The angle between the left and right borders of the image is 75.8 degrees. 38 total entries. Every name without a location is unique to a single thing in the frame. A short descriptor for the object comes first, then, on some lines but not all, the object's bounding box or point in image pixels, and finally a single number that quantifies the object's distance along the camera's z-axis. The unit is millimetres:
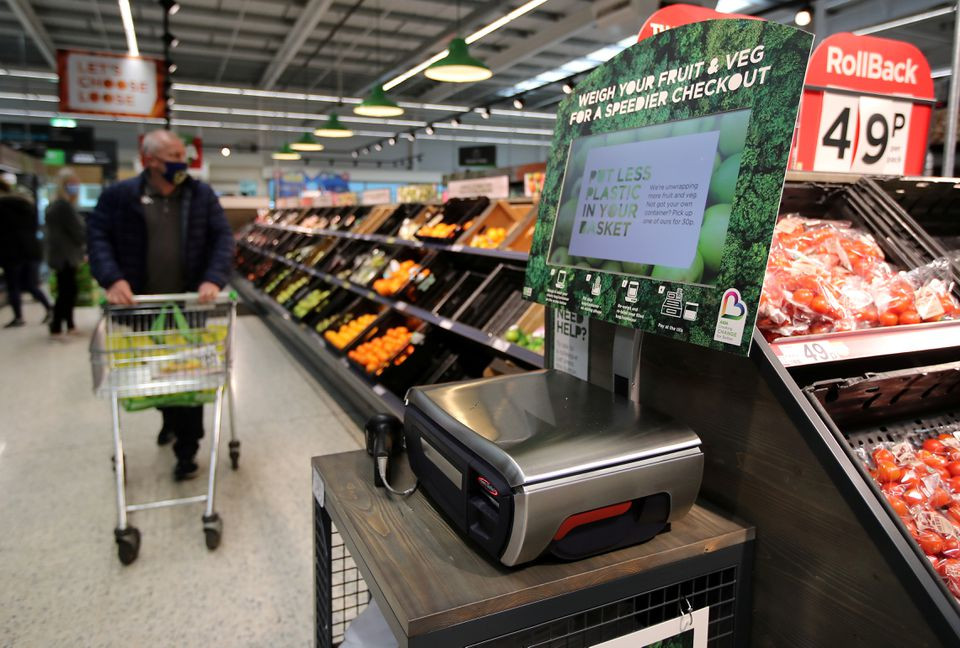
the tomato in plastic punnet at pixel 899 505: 1183
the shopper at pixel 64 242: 7027
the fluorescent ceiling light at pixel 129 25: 8830
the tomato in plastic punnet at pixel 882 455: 1296
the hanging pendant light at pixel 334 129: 9844
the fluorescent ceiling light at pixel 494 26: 7863
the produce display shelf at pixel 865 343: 1086
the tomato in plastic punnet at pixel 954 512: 1202
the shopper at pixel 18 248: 7664
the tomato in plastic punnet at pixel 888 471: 1258
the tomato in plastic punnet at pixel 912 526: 1170
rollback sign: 1977
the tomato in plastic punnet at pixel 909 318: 1346
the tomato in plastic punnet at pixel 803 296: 1270
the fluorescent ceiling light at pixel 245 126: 19203
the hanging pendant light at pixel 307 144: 11547
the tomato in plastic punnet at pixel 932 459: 1304
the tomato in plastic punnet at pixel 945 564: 1087
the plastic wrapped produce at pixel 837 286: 1264
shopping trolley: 2738
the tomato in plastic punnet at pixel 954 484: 1255
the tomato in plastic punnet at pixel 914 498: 1215
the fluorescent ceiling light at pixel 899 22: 9156
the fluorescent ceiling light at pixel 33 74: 13625
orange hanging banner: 7867
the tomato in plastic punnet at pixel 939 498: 1229
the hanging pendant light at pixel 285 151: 13320
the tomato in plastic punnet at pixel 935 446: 1362
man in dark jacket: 3150
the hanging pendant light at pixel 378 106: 7938
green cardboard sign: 939
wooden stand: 930
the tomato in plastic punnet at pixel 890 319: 1354
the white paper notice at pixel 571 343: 1534
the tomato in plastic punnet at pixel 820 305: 1262
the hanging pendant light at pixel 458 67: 6176
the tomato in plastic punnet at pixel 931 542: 1131
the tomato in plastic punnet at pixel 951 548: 1117
